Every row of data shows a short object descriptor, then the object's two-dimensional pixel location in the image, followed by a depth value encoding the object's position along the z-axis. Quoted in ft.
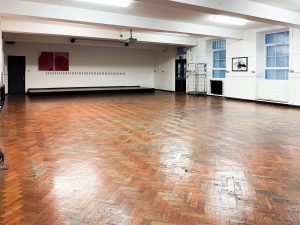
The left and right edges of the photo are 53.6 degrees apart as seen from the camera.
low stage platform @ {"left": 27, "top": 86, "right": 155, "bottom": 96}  45.96
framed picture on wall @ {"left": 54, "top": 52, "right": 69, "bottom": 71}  51.85
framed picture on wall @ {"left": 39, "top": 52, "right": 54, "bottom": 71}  50.59
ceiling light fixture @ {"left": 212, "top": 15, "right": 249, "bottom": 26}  31.92
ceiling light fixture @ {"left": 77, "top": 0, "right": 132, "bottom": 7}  24.17
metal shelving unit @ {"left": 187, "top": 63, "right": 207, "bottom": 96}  49.32
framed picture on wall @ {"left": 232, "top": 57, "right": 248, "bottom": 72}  40.37
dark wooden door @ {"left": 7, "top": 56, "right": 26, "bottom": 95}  48.52
